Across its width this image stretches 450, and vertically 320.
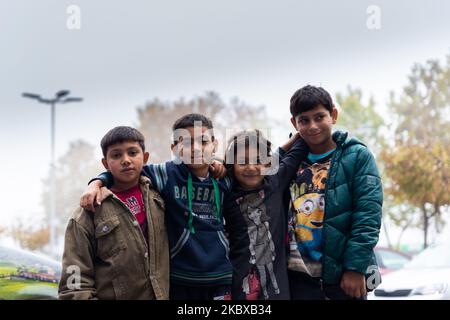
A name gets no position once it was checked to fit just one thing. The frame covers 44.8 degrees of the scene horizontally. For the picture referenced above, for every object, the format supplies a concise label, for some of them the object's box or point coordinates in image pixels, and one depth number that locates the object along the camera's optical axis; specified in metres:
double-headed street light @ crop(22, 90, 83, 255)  18.17
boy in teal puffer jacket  2.88
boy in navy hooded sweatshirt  2.82
